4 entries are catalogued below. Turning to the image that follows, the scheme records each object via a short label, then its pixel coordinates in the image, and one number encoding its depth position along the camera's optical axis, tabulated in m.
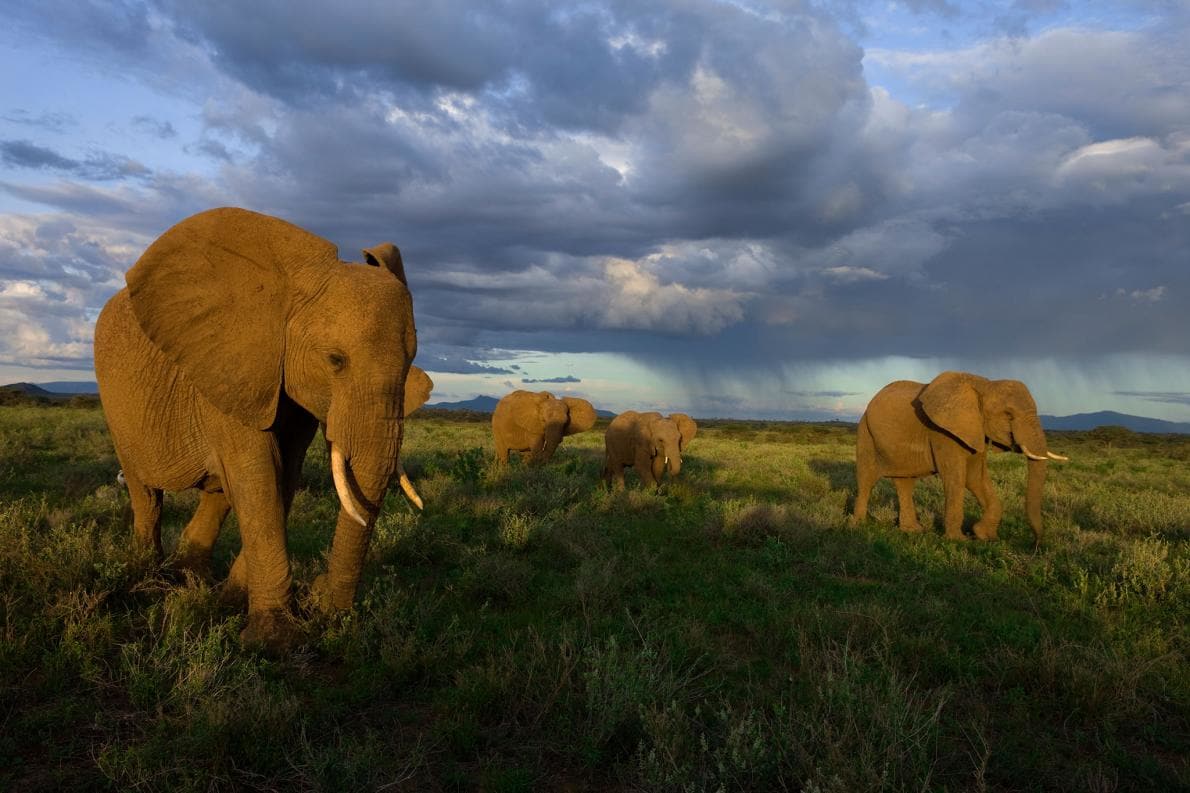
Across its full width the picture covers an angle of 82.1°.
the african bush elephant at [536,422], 18.91
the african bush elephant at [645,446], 15.04
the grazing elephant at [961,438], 10.34
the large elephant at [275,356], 4.25
